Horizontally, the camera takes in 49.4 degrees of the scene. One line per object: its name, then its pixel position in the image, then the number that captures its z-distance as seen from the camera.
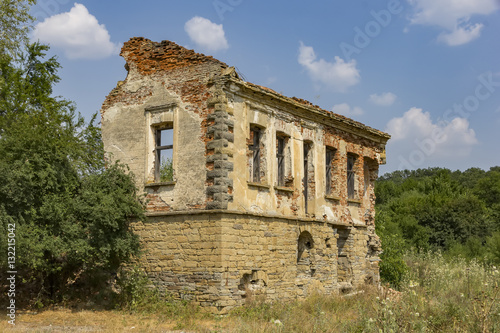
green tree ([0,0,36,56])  21.53
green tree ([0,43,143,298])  13.29
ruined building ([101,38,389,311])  14.71
